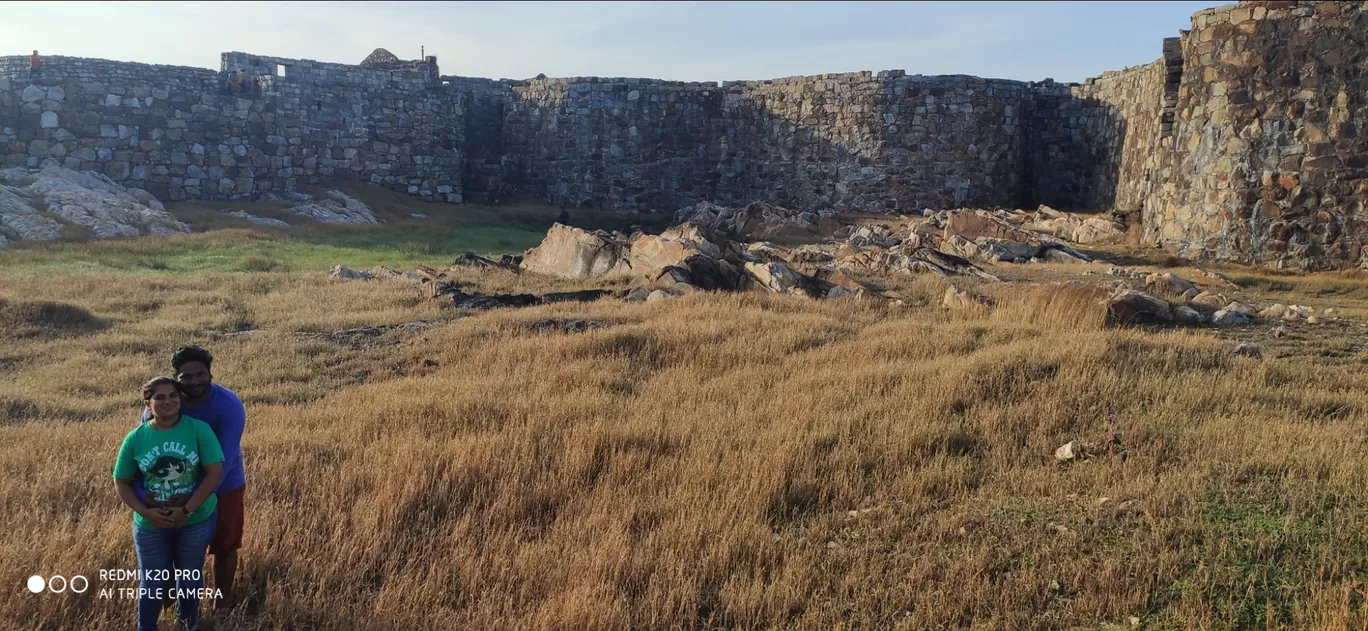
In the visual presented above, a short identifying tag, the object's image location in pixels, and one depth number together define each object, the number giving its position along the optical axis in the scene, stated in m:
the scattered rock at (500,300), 12.21
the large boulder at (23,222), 17.95
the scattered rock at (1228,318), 10.51
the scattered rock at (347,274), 14.88
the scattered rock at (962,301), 11.02
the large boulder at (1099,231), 18.34
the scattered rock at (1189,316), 10.55
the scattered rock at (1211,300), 11.42
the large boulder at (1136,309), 10.35
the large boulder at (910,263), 14.73
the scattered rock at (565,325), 10.35
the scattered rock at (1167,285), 12.20
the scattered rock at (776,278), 12.82
